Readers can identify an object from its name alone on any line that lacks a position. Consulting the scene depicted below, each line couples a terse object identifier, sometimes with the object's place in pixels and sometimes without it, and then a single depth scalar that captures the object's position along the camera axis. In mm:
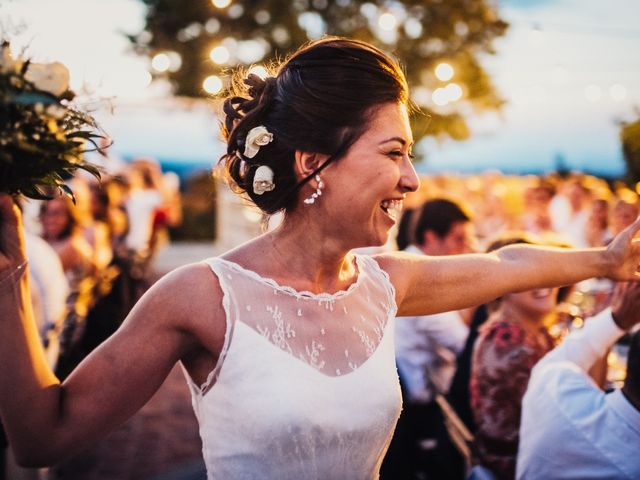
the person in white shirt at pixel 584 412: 2195
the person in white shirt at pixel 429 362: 3947
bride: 1500
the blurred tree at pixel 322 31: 12352
